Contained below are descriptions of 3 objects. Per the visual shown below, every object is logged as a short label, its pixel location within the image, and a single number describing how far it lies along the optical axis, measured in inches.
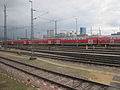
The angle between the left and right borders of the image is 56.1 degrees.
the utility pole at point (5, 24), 1287.9
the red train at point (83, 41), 1366.9
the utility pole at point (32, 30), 716.8
